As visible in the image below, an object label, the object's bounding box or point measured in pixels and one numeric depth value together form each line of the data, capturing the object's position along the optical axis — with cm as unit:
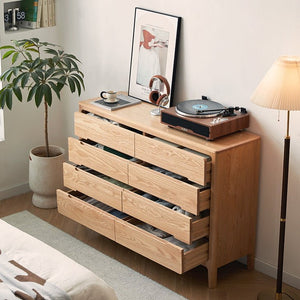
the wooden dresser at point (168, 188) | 333
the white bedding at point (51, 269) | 257
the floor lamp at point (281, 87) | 291
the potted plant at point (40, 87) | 395
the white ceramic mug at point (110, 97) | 387
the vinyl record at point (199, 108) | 340
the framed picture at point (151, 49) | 372
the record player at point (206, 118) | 333
